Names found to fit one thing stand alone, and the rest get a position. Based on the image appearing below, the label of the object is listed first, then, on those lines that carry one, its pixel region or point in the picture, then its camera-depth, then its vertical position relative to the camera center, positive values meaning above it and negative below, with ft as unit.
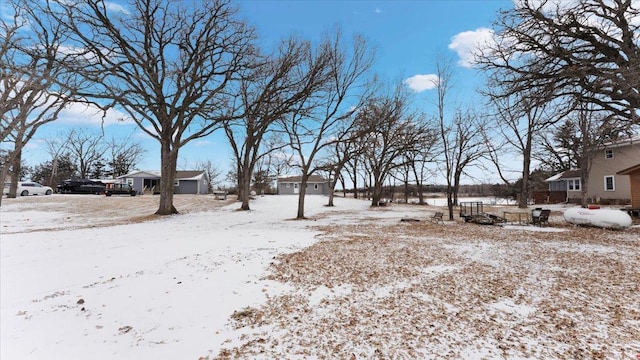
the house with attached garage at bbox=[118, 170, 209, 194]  138.00 +4.03
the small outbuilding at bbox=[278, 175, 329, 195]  182.60 +3.45
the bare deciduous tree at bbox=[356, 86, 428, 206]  56.24 +14.29
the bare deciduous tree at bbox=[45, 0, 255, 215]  47.21 +20.98
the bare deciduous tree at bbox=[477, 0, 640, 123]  37.42 +19.13
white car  99.35 -0.02
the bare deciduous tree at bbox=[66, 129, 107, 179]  167.08 +19.72
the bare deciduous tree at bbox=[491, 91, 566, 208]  42.04 +12.85
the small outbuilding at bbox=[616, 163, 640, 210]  58.13 +1.74
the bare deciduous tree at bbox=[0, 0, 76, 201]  37.50 +14.53
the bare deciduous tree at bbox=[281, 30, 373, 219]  52.60 +17.22
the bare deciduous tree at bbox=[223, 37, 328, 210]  51.62 +19.12
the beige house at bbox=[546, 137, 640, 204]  84.84 +5.89
